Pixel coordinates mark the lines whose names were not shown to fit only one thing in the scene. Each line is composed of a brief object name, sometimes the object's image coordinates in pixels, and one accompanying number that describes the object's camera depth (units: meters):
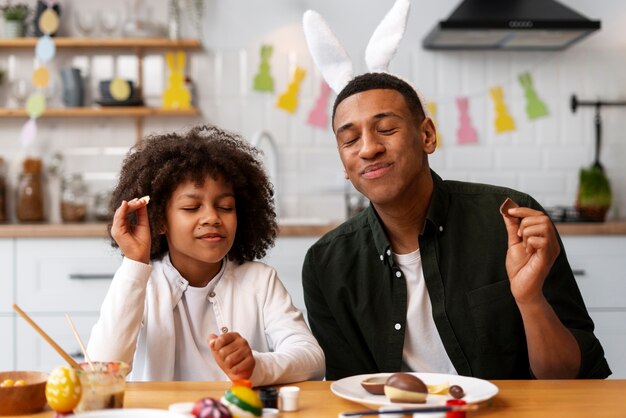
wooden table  1.25
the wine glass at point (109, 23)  4.00
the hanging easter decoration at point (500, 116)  4.12
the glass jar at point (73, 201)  3.94
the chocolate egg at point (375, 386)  1.33
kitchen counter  3.44
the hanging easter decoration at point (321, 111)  4.11
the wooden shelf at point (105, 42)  3.95
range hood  3.60
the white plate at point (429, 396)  1.25
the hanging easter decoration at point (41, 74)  3.88
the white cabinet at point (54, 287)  3.46
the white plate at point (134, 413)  1.09
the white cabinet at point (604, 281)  3.45
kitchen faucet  4.07
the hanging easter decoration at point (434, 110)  4.11
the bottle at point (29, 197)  3.96
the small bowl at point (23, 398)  1.25
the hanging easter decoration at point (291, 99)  4.12
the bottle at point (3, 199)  3.97
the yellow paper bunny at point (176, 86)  4.05
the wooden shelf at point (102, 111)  3.91
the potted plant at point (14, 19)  3.98
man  1.90
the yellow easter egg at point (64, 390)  1.19
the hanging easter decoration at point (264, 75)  4.12
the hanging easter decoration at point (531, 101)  4.11
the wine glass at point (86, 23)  4.00
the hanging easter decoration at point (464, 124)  4.11
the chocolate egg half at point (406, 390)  1.25
